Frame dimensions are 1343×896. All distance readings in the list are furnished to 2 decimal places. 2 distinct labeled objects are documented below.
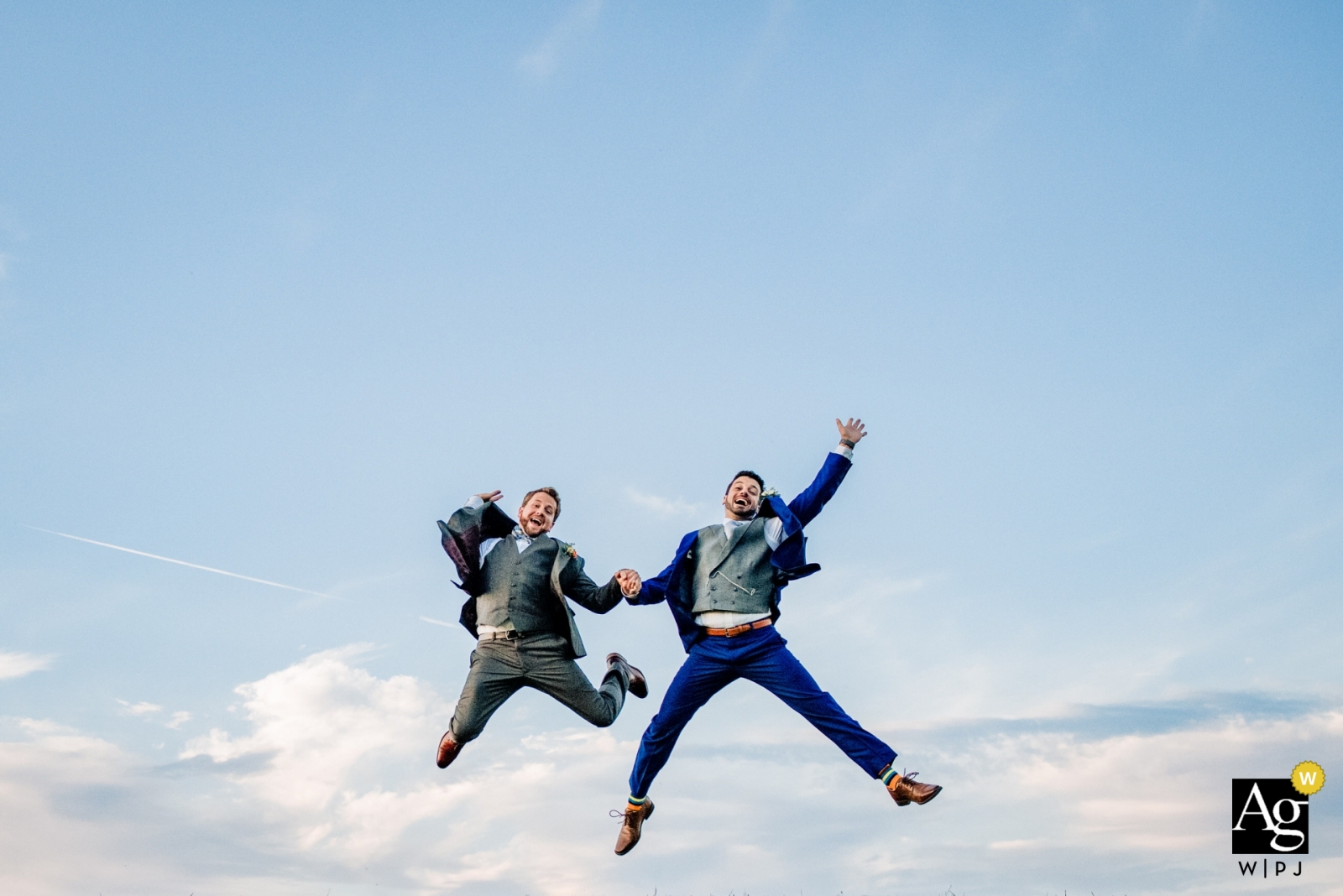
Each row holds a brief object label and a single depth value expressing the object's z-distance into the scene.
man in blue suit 8.97
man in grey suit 9.66
